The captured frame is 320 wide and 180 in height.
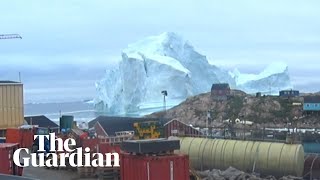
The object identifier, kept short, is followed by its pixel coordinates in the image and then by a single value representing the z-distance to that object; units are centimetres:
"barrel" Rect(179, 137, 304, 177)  2262
